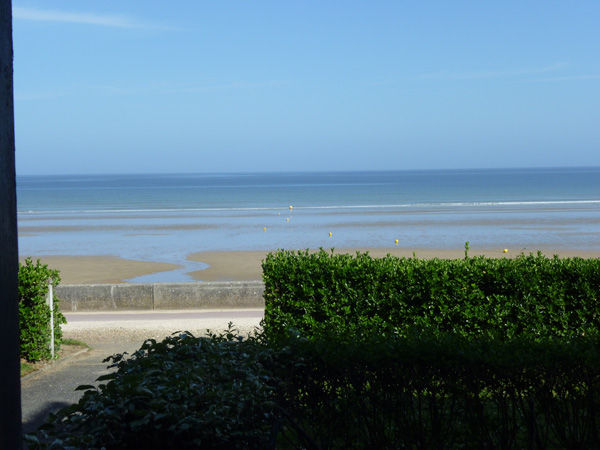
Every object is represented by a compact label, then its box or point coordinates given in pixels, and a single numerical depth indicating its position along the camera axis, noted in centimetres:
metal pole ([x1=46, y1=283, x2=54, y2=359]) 1090
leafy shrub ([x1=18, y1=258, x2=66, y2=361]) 1045
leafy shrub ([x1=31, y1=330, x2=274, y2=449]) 342
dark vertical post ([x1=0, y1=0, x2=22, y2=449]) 310
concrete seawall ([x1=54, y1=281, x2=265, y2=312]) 1553
